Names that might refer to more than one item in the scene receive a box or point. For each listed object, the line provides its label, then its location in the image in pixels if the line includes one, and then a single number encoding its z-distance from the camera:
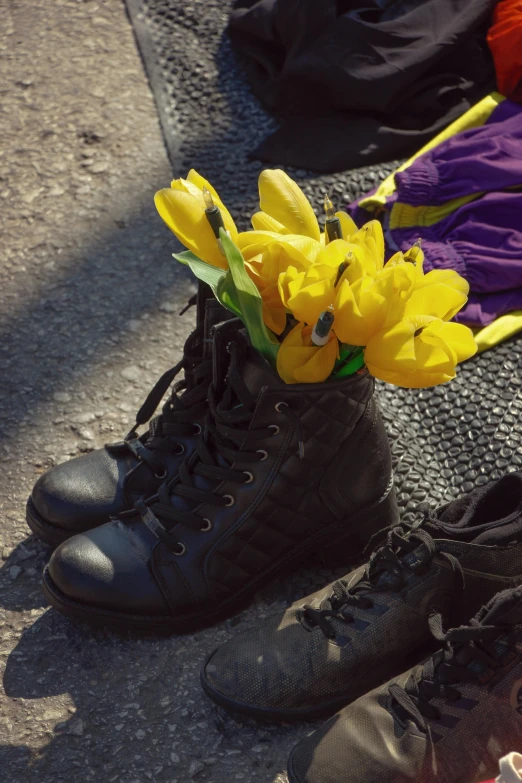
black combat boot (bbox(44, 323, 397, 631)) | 1.98
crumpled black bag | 2.43
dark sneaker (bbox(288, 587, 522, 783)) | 1.89
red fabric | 2.41
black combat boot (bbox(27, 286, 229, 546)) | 2.06
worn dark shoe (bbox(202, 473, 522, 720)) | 1.93
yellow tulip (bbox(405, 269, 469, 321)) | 1.91
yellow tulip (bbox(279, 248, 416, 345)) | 1.88
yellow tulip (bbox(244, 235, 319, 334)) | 1.91
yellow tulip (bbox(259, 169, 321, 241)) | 1.95
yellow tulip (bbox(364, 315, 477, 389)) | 1.89
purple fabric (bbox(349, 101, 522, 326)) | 2.26
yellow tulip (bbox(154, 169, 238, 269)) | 1.93
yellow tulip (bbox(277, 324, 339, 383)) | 1.92
